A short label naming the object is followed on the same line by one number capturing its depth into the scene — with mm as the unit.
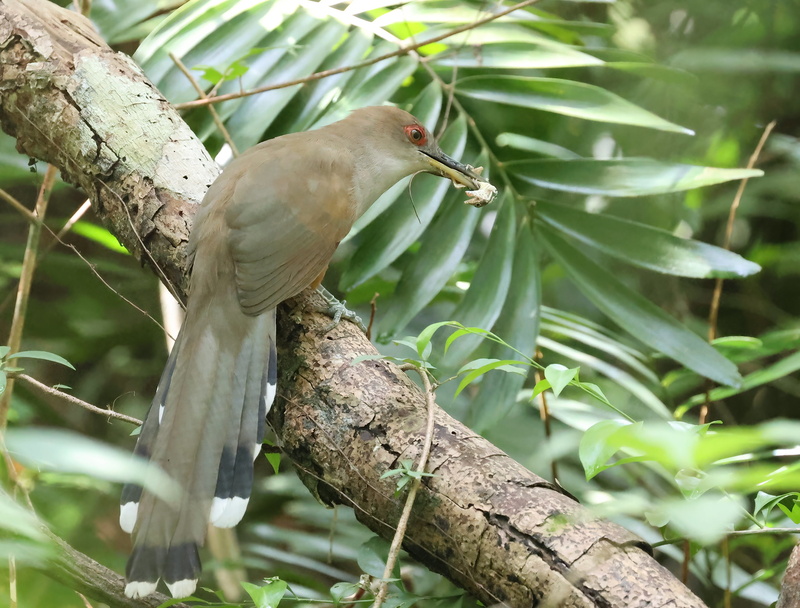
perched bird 8265
